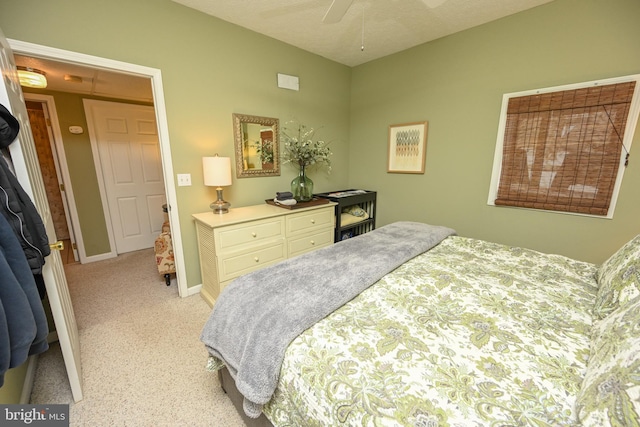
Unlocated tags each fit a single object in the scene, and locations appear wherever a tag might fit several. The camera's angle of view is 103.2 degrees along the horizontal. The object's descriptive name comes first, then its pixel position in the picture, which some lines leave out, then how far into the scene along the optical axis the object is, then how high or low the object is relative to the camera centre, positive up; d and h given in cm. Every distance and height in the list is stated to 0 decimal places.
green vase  292 -32
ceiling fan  152 +92
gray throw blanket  98 -64
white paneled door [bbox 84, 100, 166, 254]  344 -11
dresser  222 -74
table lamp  232 -9
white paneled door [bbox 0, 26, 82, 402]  120 -17
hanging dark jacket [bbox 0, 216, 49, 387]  88 -52
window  197 +11
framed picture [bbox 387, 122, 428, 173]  303 +15
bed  70 -66
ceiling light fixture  212 +68
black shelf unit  314 -66
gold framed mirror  269 +16
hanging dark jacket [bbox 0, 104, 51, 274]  106 -22
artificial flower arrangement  294 +10
